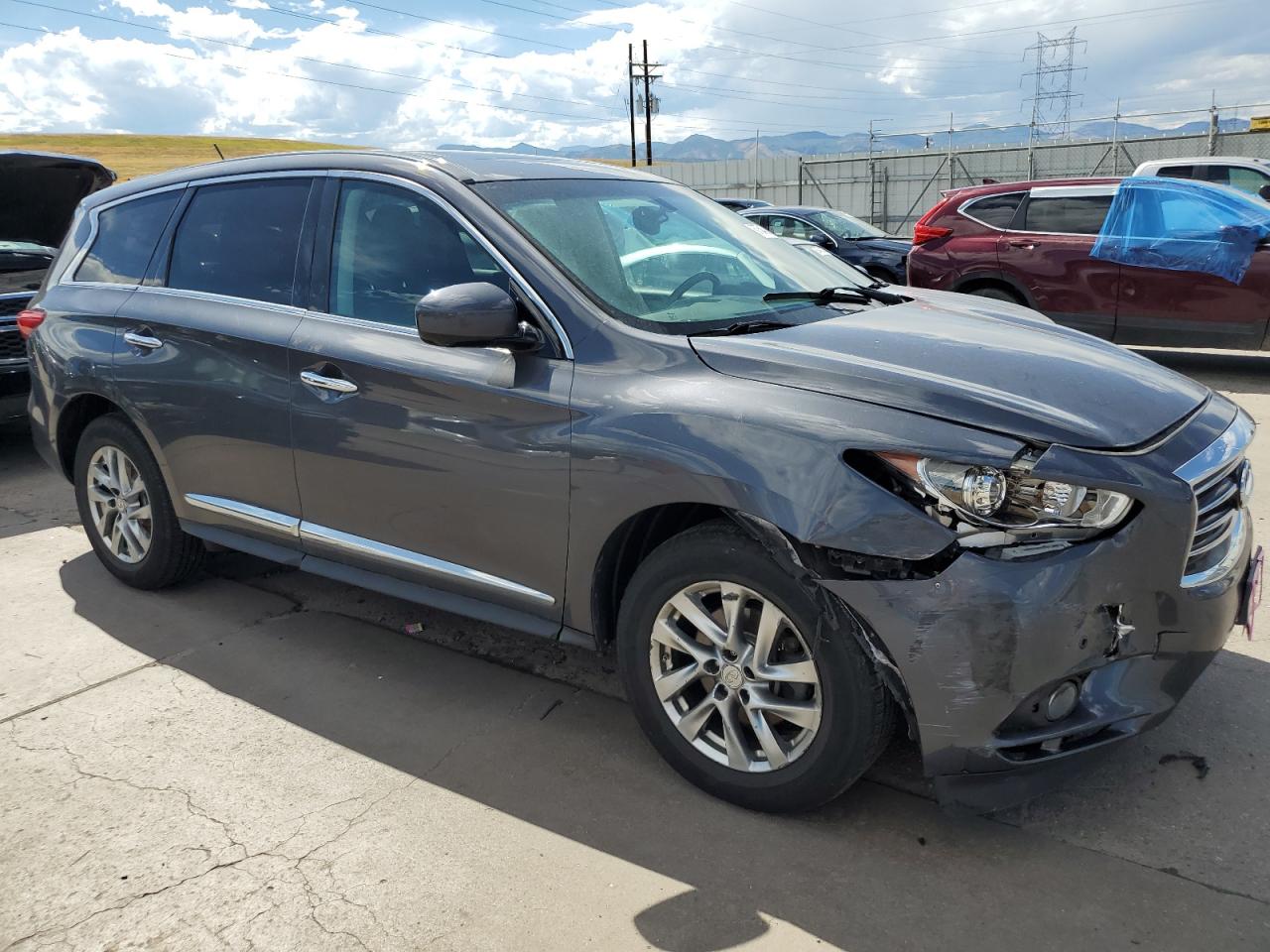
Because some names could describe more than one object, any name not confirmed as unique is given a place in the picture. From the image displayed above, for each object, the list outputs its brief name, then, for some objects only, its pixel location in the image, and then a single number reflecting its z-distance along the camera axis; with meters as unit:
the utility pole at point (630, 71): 56.44
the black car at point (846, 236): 13.23
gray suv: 2.34
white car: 11.03
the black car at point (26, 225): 6.78
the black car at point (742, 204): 18.92
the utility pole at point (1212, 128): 23.59
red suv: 8.16
